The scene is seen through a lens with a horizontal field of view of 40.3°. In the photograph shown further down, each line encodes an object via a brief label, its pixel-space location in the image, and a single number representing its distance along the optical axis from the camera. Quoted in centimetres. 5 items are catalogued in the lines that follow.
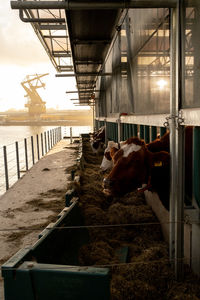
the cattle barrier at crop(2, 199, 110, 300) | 163
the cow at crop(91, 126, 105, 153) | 1062
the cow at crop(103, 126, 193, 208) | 286
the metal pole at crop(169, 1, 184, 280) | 233
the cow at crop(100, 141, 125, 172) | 396
